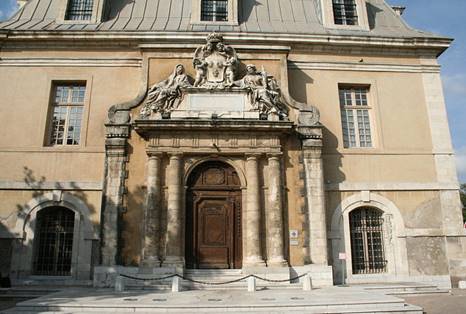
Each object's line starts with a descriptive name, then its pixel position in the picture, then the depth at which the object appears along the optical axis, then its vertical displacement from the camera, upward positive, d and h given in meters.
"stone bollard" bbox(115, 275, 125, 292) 10.10 -0.76
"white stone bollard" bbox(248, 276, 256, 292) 9.82 -0.77
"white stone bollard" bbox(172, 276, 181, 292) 9.83 -0.75
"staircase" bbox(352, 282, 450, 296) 10.78 -1.03
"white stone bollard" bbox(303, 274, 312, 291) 10.17 -0.79
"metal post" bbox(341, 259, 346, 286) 12.06 -0.59
